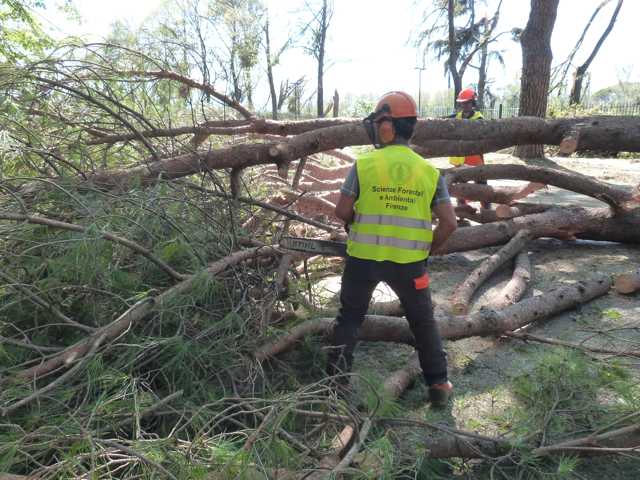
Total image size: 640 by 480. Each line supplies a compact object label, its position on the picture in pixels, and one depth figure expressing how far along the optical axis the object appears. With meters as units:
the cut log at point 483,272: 3.76
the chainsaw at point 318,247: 2.87
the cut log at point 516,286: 3.70
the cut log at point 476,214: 5.51
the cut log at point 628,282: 3.77
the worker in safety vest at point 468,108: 6.28
